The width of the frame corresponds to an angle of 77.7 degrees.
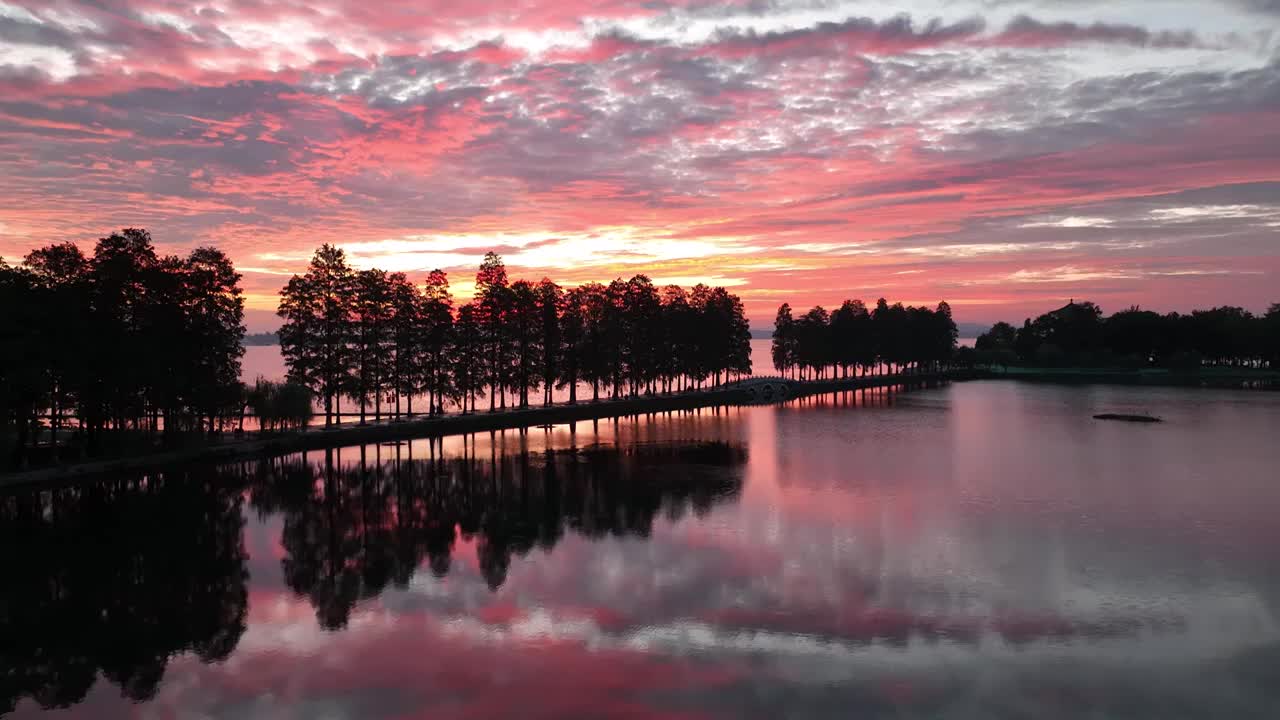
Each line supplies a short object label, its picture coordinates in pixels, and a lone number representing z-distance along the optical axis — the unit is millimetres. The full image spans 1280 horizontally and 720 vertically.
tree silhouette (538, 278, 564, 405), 98812
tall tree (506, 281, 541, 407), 92625
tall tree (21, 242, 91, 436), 48438
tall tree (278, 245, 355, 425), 72312
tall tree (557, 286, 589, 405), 103312
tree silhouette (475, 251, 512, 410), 89562
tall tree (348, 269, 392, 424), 75625
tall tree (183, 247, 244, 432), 57531
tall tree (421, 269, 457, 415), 82688
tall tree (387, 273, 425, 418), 79312
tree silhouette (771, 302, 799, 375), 171625
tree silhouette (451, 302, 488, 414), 86375
